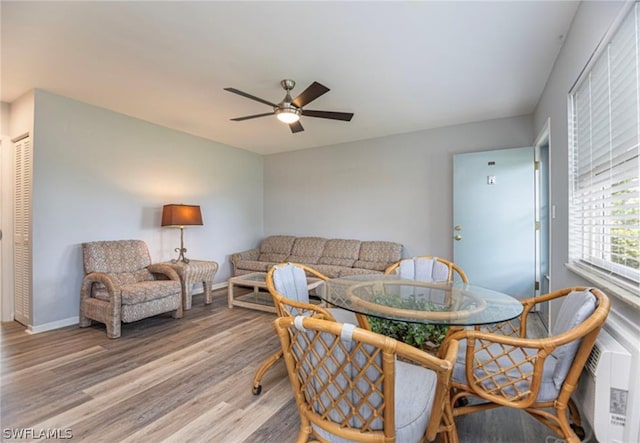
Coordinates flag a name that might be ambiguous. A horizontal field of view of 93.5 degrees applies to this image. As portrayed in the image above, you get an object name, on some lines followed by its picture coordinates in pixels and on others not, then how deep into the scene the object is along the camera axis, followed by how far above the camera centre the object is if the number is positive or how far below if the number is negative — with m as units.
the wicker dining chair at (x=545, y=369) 1.20 -0.68
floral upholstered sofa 4.47 -0.56
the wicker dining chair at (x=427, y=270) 2.54 -0.42
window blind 1.37 +0.33
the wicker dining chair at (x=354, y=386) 0.88 -0.55
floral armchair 2.99 -0.70
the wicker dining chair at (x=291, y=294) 1.73 -0.49
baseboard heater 1.17 -0.68
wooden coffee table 3.74 -1.04
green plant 1.75 -0.65
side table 3.73 -0.69
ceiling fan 2.58 +1.02
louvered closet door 3.16 -0.10
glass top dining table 1.54 -0.50
